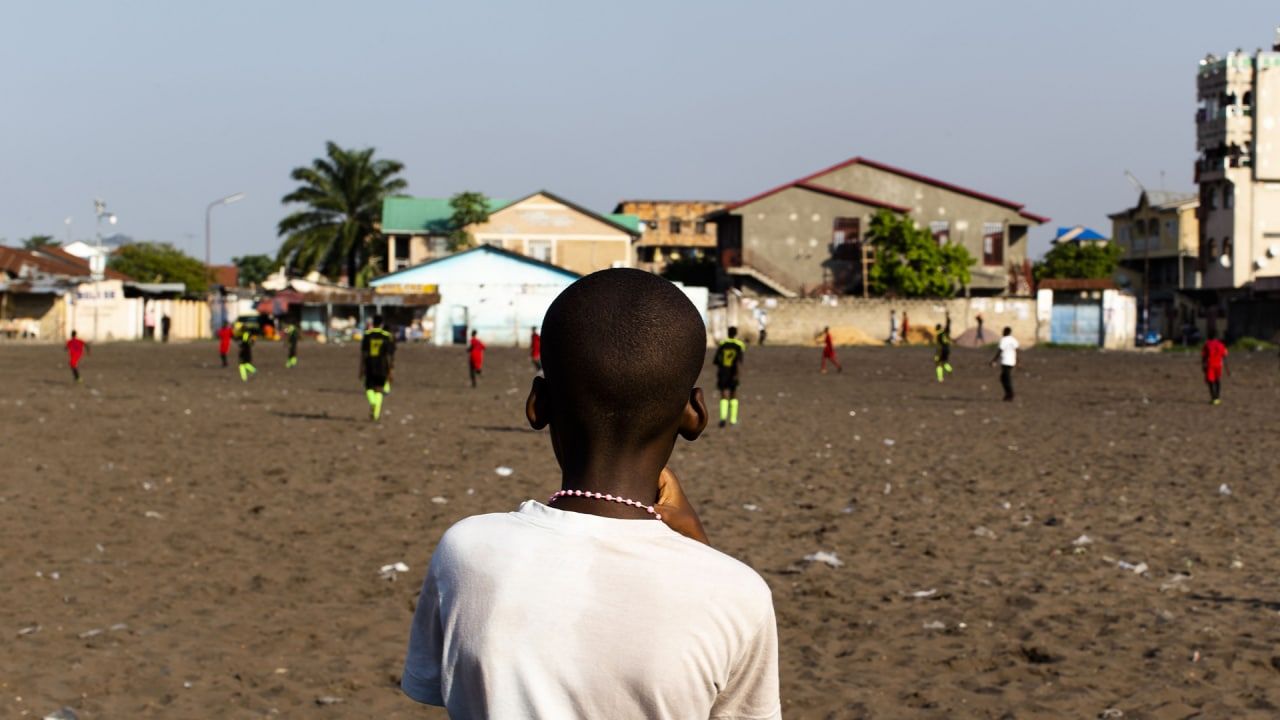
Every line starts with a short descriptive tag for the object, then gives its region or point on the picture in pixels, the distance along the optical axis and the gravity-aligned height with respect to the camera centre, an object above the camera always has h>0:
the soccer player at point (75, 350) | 29.36 -0.38
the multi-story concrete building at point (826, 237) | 73.62 +4.81
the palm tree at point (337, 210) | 80.62 +7.01
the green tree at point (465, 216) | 79.44 +6.38
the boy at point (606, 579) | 2.12 -0.38
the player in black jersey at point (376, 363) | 21.09 -0.50
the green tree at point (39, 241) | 126.54 +8.54
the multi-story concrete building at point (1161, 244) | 87.94 +5.38
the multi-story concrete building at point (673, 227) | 101.12 +7.28
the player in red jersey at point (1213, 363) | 26.05 -0.70
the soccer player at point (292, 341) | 37.52 -0.28
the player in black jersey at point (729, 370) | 20.62 -0.61
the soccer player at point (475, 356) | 30.28 -0.57
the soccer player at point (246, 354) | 31.55 -0.52
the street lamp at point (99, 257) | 68.94 +3.64
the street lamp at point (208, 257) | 73.69 +3.80
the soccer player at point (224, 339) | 38.24 -0.22
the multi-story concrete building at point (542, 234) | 79.94 +5.43
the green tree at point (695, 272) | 79.44 +3.19
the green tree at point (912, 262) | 68.75 +3.18
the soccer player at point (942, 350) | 33.12 -0.55
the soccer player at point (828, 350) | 37.24 -0.60
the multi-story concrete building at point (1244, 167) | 77.19 +8.70
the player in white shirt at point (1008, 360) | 26.67 -0.63
